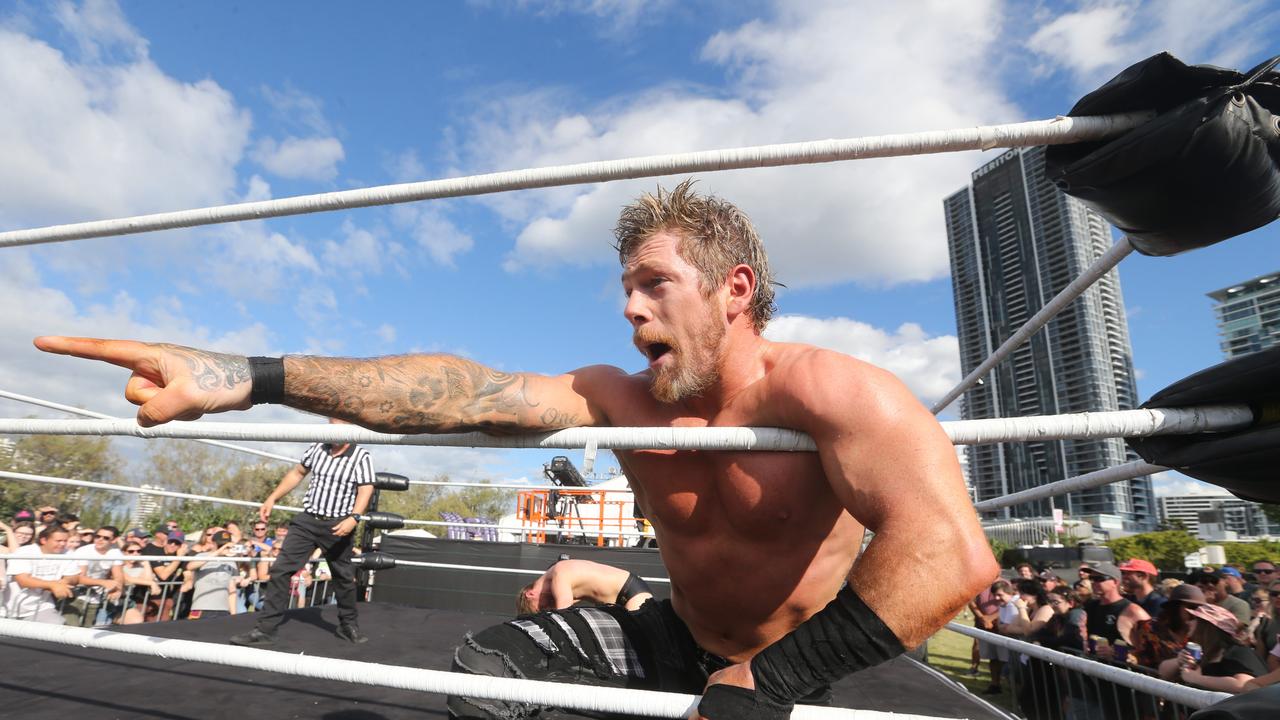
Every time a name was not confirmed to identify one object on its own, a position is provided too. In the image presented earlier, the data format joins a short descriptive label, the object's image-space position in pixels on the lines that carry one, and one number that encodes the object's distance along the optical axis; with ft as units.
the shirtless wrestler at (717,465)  3.44
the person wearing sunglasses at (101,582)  18.52
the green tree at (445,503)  135.85
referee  14.37
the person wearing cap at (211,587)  21.72
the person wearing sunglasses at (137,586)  20.52
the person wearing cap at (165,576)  21.94
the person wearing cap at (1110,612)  17.78
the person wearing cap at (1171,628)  14.07
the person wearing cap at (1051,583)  25.43
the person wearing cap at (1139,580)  20.64
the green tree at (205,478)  80.89
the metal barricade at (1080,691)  4.89
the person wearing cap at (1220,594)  16.52
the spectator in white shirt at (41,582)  15.07
